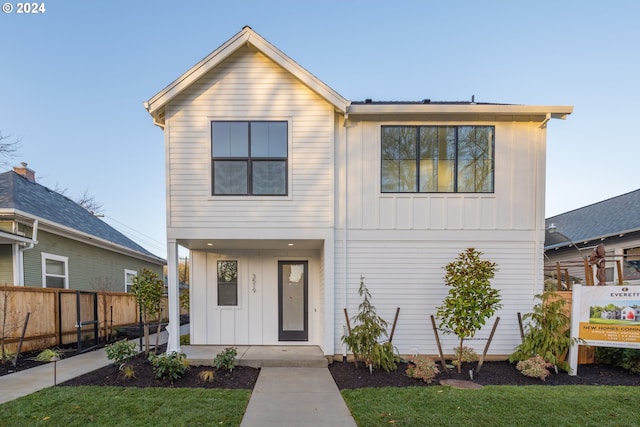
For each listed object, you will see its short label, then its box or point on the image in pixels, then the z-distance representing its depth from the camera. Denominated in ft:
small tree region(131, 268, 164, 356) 21.70
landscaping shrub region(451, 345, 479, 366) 21.04
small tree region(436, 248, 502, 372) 18.75
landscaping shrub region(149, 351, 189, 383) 17.92
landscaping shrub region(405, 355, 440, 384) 18.17
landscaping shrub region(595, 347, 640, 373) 19.66
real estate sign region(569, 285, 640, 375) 18.88
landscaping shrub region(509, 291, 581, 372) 19.60
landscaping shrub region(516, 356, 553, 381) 18.60
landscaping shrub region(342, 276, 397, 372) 19.86
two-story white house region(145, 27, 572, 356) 22.34
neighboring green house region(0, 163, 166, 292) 27.63
